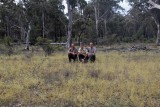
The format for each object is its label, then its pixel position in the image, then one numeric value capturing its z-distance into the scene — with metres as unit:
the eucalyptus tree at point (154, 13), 27.44
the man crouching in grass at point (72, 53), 11.09
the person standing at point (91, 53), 11.12
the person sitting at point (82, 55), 11.05
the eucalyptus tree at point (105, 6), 32.75
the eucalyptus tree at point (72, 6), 17.68
